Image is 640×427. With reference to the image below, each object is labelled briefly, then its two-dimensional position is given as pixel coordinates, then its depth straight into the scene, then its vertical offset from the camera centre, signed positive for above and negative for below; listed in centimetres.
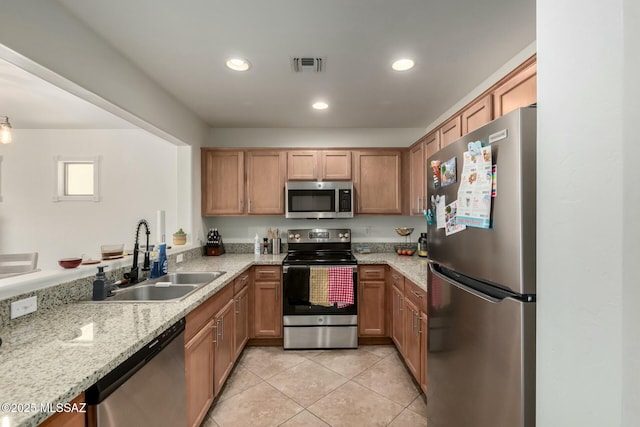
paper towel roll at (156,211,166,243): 270 -11
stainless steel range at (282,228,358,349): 284 -95
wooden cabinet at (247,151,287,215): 332 +42
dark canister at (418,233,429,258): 318 -38
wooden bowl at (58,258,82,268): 167 -29
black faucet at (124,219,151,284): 199 -40
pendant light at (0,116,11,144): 264 +82
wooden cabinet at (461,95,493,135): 173 +68
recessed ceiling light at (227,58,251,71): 197 +112
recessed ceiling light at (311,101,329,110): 274 +112
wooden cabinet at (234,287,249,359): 249 -103
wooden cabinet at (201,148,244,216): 332 +37
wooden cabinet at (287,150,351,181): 333 +60
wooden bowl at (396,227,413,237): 347 -22
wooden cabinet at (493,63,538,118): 137 +66
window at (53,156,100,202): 370 +51
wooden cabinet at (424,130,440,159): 256 +70
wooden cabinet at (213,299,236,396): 197 -102
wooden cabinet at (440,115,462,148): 215 +70
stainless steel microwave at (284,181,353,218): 323 +18
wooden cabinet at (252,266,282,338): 291 -95
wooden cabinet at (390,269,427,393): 200 -93
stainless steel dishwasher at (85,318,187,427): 93 -70
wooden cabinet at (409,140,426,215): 293 +41
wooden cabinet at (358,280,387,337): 294 -102
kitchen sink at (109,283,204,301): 194 -58
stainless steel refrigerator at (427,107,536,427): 92 -31
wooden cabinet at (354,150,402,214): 335 +39
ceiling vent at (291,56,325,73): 195 +111
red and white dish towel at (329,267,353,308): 283 -75
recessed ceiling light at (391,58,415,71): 197 +111
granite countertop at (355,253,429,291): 210 -50
